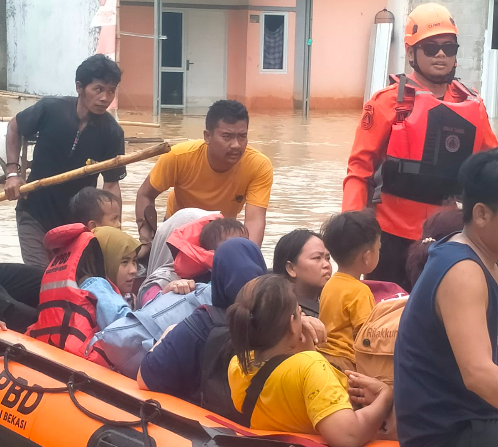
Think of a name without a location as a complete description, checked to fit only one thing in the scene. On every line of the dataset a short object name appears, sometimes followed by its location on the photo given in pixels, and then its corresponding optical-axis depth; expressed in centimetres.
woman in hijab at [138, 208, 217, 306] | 383
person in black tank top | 212
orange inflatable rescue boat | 275
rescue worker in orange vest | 399
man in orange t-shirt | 480
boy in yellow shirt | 312
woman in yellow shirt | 249
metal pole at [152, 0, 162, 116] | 1591
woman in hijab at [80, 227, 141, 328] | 369
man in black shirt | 479
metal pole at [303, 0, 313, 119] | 1923
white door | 2259
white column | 2103
